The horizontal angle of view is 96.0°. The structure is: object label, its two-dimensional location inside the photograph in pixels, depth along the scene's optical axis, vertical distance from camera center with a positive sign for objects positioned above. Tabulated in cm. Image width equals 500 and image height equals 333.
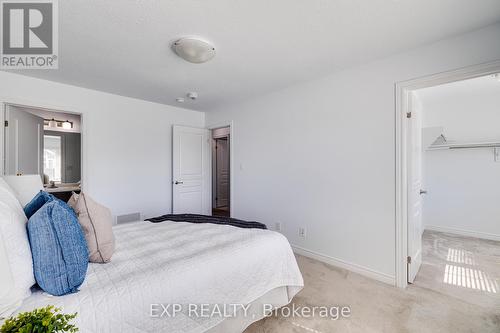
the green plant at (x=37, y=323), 63 -45
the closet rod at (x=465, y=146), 347 +35
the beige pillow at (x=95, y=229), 138 -39
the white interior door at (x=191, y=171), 424 -8
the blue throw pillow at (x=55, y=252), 106 -41
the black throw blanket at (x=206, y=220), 225 -56
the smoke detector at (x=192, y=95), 350 +114
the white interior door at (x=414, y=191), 231 -26
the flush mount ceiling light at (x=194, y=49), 205 +112
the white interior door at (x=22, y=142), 279 +35
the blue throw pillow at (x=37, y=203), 131 -22
